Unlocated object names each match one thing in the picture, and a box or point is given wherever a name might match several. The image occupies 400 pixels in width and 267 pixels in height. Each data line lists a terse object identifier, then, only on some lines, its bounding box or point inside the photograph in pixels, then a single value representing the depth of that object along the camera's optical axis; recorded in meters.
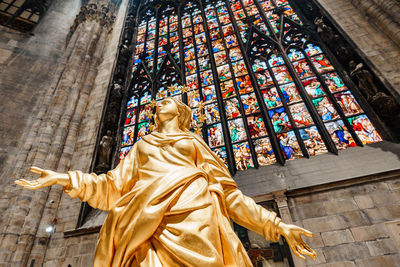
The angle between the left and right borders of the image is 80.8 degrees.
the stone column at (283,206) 3.62
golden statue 1.44
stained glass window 4.93
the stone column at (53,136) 4.23
